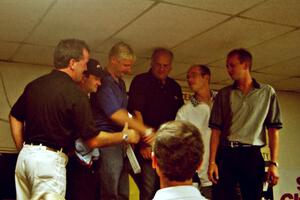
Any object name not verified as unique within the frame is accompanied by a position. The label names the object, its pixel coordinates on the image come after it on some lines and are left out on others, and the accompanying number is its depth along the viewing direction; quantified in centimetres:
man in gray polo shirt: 303
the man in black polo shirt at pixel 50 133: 247
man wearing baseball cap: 299
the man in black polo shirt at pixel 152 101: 326
